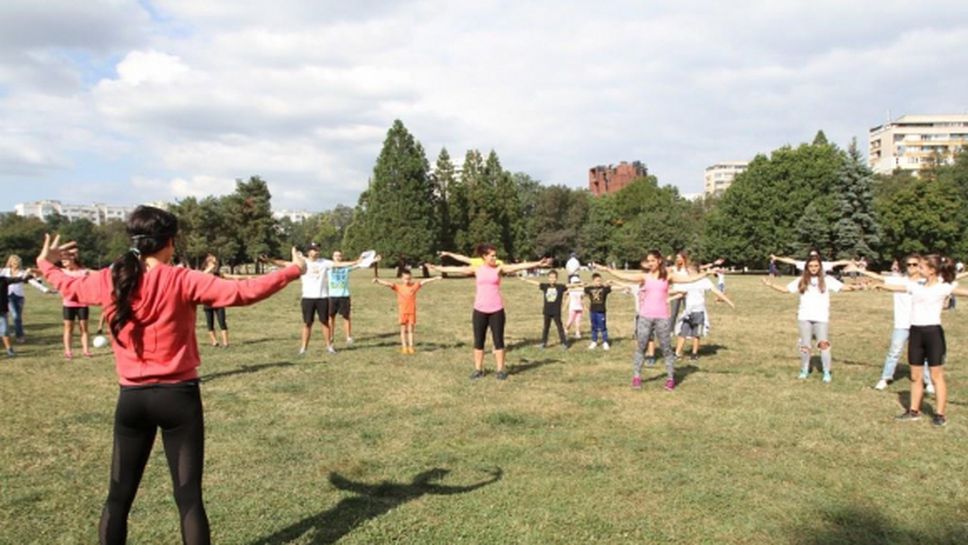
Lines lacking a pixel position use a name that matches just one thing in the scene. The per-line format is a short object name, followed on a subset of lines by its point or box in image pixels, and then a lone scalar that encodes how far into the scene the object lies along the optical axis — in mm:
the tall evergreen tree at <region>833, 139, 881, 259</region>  56250
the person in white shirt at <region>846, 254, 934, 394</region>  10156
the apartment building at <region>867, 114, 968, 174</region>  130625
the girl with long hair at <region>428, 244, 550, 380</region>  10555
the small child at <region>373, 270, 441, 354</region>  13875
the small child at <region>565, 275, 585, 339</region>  16625
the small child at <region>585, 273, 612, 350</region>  14750
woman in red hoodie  3570
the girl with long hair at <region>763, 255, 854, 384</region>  10367
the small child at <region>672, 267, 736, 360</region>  13078
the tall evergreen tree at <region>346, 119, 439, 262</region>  58000
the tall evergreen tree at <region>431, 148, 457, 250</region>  64750
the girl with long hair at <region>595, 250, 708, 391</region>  10000
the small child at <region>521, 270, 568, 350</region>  14883
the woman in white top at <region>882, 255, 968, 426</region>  7945
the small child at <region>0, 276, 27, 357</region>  12938
